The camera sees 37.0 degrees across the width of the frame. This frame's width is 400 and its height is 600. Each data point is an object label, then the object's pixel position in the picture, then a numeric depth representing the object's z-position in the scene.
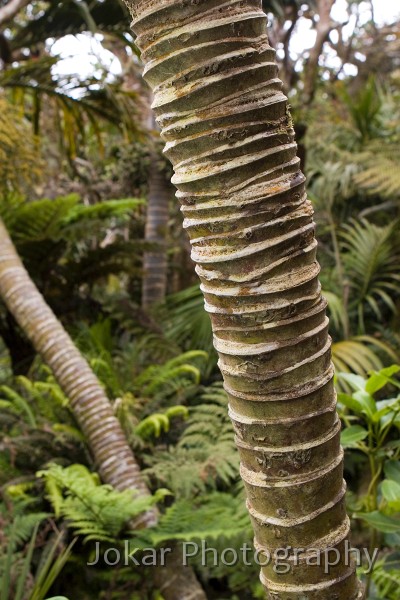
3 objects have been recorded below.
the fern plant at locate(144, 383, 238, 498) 2.98
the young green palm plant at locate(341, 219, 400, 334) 4.96
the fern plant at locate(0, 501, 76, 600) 2.32
